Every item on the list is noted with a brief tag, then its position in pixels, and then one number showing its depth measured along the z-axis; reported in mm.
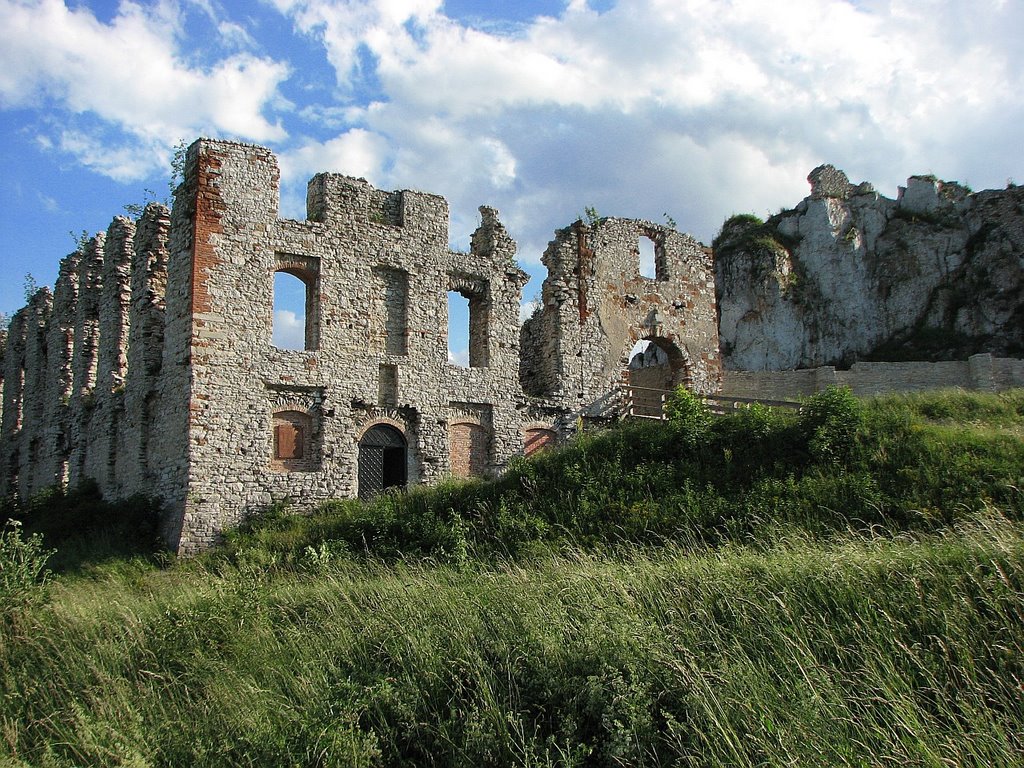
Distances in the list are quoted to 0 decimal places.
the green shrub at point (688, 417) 15555
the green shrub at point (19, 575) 11227
